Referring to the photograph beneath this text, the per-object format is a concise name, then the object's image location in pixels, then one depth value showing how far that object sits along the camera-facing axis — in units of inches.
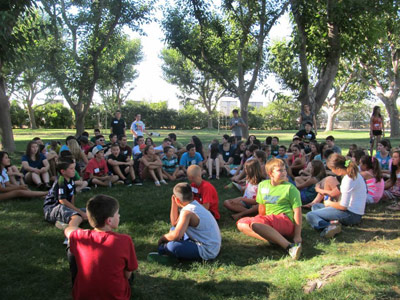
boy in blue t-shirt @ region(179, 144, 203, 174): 331.0
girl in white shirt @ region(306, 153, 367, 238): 183.5
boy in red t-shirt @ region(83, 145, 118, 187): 295.1
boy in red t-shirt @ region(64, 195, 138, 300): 99.1
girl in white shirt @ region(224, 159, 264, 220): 211.5
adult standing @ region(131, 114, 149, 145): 461.7
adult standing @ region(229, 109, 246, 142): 453.1
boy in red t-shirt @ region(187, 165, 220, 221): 179.3
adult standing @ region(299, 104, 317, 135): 411.5
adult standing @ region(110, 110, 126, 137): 468.5
